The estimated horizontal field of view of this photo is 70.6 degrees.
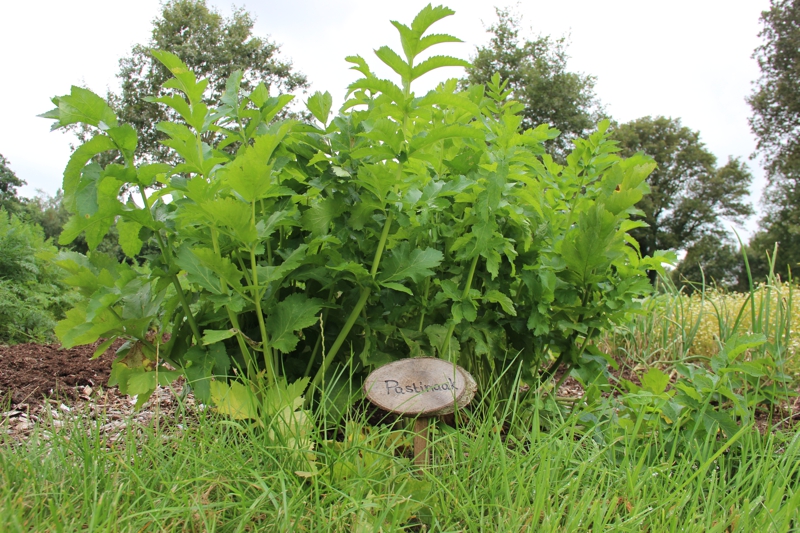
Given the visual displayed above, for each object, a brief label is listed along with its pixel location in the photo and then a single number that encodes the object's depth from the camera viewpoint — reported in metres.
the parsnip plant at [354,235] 1.62
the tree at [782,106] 22.00
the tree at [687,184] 31.59
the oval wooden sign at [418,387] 1.75
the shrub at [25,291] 5.70
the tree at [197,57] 22.94
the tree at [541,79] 24.75
